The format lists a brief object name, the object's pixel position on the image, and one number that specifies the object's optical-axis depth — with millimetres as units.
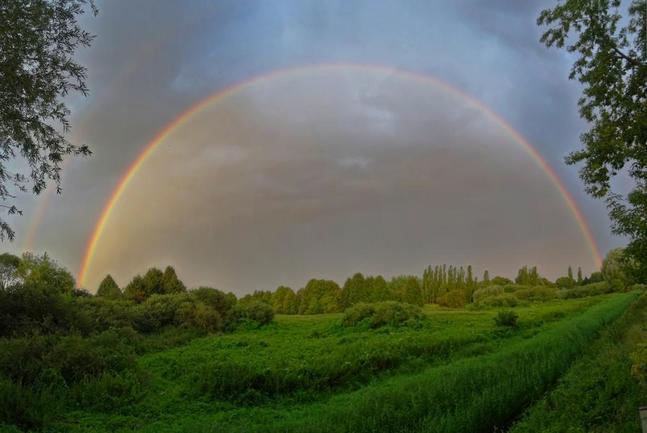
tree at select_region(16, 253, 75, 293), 41156
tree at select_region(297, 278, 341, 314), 47812
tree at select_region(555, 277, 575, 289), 90562
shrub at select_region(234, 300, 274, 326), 29061
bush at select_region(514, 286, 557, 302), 58744
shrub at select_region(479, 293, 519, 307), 48312
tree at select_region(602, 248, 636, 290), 64881
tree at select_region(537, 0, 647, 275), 13812
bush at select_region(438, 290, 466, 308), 65562
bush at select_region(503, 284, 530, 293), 66544
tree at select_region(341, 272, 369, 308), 46875
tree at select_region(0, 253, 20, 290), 43406
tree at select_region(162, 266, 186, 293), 33625
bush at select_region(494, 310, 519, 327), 27406
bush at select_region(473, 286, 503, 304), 61403
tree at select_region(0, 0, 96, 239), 11609
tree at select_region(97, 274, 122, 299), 33456
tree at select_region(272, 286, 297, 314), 49019
